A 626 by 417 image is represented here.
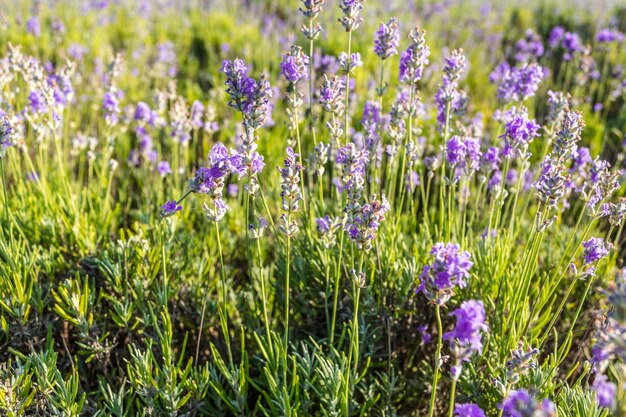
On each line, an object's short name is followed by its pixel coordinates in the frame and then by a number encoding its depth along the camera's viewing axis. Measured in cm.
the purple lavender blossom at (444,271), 67
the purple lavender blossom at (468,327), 66
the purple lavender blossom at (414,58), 83
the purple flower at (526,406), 62
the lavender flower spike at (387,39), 84
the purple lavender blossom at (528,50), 136
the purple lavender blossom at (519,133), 81
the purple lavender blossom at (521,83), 92
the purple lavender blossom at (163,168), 103
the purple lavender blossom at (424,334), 87
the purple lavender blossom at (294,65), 77
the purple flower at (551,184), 75
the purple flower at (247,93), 75
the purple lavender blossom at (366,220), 72
